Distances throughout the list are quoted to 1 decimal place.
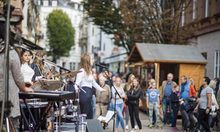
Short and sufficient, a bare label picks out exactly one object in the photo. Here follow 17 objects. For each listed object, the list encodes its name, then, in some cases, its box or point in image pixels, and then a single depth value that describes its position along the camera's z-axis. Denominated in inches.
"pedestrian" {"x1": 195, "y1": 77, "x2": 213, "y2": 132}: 522.0
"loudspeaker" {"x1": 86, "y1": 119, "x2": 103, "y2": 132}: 339.6
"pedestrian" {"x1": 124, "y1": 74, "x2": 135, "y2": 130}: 563.1
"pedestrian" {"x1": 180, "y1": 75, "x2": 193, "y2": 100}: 587.9
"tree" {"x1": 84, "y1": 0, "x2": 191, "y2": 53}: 1043.9
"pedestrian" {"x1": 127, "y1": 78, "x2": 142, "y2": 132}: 550.9
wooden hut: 779.4
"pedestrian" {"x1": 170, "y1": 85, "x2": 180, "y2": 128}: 621.3
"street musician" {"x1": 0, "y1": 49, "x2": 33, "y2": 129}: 242.8
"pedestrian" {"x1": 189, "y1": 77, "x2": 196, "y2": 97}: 598.1
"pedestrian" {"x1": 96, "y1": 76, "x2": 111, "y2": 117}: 569.3
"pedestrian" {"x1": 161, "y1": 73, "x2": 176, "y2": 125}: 642.8
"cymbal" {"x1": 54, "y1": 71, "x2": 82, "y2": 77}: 352.2
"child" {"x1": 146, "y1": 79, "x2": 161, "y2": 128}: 604.3
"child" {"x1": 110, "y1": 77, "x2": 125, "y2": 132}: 513.4
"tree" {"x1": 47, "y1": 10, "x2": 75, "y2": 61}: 3068.4
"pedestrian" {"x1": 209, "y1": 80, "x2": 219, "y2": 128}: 542.0
